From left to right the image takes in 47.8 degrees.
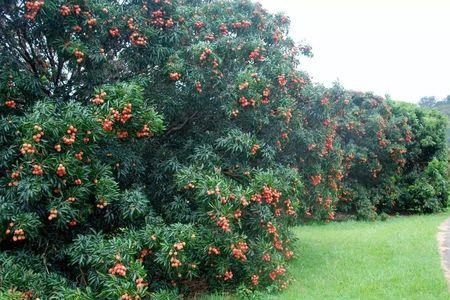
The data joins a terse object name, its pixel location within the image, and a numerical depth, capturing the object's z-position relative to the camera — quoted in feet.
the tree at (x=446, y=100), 148.91
